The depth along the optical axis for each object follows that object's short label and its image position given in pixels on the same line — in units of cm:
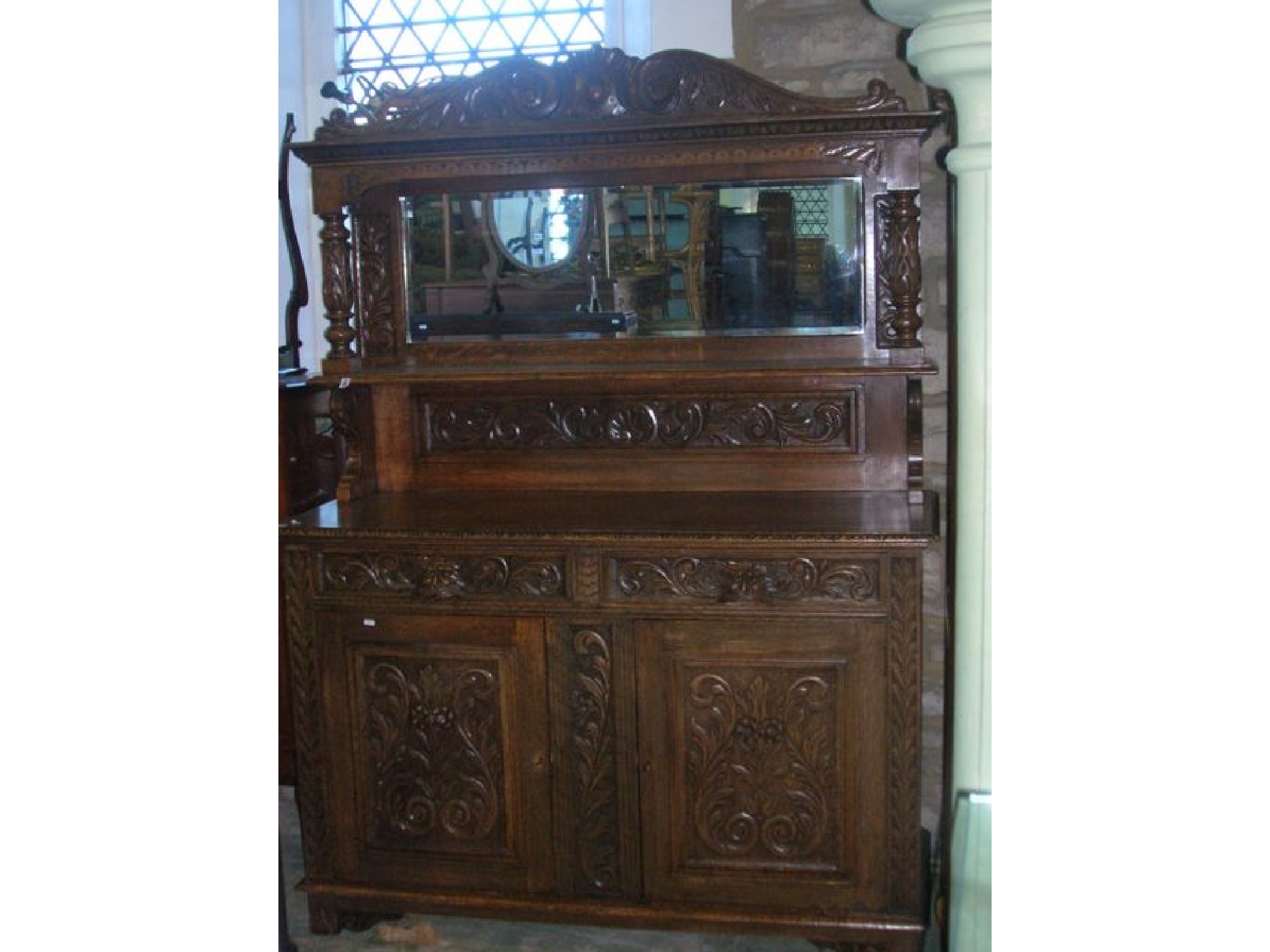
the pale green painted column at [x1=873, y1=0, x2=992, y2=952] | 145
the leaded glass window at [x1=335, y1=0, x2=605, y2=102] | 315
